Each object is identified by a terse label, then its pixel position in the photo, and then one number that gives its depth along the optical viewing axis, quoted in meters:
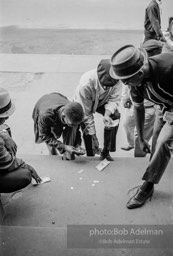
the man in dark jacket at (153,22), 4.59
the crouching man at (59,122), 2.85
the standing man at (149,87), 2.29
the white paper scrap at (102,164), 3.18
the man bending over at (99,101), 2.96
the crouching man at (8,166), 2.53
